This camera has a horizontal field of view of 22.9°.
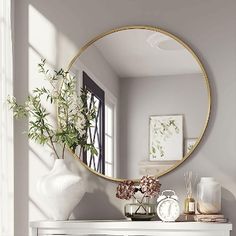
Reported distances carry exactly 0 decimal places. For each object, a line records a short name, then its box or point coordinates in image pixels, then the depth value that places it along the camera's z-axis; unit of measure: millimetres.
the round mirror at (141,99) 3434
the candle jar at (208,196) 3199
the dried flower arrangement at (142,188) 3244
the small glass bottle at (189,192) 3256
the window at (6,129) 3533
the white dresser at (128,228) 3064
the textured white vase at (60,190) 3326
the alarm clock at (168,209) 3178
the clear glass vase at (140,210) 3285
